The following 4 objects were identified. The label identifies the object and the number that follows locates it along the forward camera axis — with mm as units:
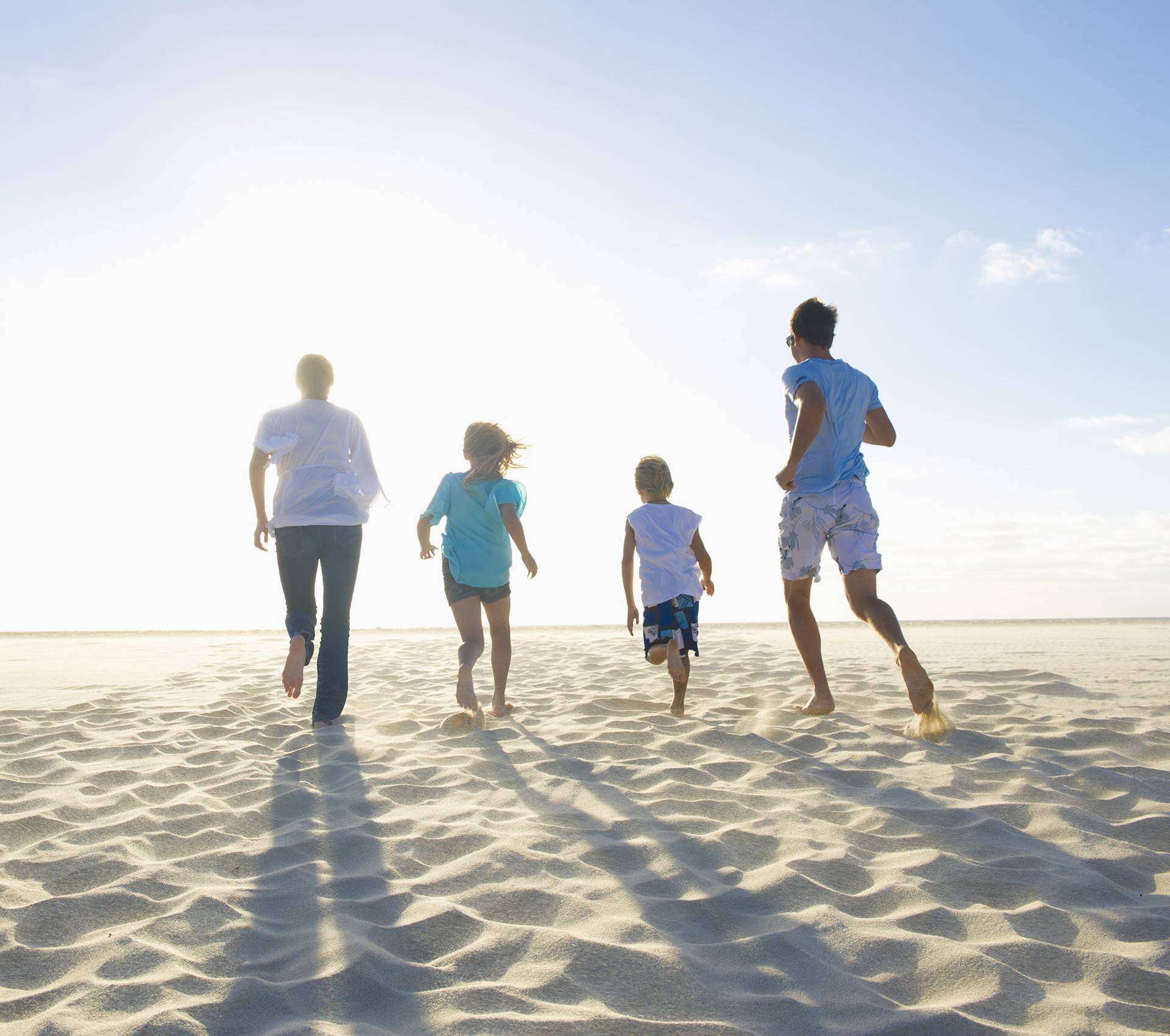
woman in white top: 4859
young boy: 5188
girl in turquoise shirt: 5176
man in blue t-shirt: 4395
